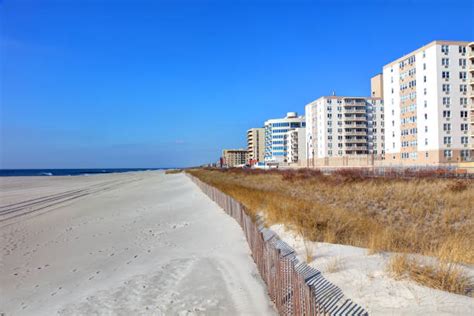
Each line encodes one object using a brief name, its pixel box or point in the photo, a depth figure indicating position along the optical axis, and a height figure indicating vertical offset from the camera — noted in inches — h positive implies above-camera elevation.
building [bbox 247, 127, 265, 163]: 6791.3 +470.4
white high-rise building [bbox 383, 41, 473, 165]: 2416.3 +429.1
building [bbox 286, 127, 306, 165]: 4795.8 +305.4
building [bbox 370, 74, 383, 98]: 4237.2 +958.1
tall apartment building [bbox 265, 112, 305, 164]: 5393.7 +493.6
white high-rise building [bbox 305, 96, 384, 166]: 3964.1 +435.3
